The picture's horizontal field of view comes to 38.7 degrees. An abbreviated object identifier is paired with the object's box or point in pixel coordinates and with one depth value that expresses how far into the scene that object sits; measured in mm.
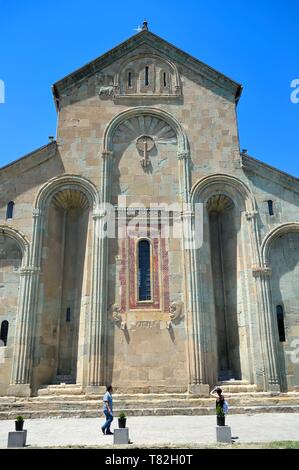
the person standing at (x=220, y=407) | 9789
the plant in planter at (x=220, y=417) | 9781
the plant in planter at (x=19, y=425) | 9445
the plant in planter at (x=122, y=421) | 9775
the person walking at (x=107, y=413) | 10969
